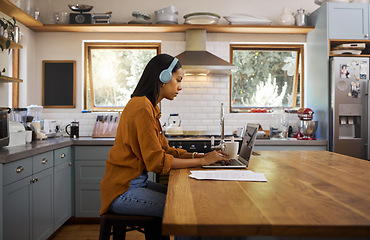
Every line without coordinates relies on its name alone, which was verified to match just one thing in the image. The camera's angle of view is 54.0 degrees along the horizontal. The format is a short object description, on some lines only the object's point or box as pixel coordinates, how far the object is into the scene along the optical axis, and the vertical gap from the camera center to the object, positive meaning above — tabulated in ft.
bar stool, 5.91 -1.76
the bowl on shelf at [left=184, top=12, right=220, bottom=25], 14.29 +3.90
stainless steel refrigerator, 13.87 +0.38
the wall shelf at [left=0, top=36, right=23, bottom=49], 11.29 +2.37
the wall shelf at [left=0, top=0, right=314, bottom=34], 14.79 +3.67
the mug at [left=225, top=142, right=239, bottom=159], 7.27 -0.66
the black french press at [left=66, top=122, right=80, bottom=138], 14.38 -0.55
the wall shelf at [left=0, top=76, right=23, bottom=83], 11.34 +1.20
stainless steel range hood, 14.00 +2.28
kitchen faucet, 7.44 -0.62
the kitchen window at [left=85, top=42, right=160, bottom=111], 16.21 +1.97
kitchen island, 3.20 -0.95
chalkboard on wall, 15.72 +1.48
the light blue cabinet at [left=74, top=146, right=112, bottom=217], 13.23 -2.22
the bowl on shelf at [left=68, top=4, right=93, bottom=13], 14.71 +4.43
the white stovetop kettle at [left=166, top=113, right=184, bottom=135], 14.27 -0.51
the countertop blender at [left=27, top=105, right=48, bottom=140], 12.54 -0.11
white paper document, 5.48 -0.94
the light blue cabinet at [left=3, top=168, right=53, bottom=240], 8.24 -2.33
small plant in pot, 11.06 +2.55
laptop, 6.80 -0.74
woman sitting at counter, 5.92 -0.69
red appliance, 14.70 -0.40
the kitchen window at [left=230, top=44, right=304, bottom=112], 16.48 +1.74
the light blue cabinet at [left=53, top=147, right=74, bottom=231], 11.52 -2.35
